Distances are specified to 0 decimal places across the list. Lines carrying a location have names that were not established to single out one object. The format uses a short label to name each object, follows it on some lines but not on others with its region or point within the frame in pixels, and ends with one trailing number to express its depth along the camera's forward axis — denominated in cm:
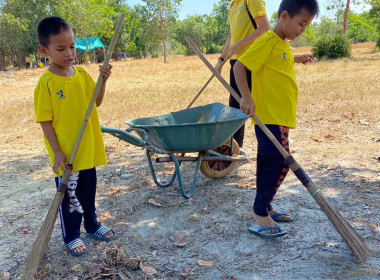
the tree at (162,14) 3178
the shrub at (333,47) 2108
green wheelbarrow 308
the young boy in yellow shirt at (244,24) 349
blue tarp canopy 3481
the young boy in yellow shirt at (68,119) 237
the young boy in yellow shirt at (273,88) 235
